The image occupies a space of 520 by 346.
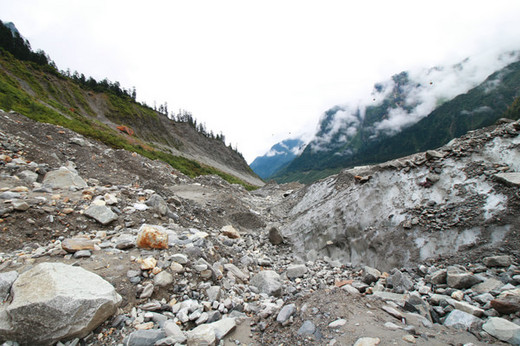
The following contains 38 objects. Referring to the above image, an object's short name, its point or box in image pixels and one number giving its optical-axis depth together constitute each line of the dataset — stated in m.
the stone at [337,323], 3.55
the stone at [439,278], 5.09
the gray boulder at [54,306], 3.16
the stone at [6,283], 3.52
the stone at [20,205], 6.06
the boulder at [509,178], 6.40
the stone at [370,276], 5.90
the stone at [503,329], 2.97
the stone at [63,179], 9.40
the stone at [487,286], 4.28
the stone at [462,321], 3.42
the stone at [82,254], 5.02
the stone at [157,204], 8.61
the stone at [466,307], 3.64
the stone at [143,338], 3.45
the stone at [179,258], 5.39
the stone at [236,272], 6.54
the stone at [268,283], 5.96
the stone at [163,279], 4.68
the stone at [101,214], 6.88
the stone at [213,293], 5.01
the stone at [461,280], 4.63
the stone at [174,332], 3.53
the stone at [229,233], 10.76
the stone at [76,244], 5.14
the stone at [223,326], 3.87
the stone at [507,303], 3.46
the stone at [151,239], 5.69
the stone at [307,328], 3.58
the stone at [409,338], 3.04
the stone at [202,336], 3.55
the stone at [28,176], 9.17
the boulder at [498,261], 4.88
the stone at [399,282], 5.10
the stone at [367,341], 2.99
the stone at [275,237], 11.26
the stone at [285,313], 4.06
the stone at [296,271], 7.27
